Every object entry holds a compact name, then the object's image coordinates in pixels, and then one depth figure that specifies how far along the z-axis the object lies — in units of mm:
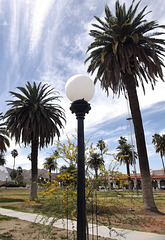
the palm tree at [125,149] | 52341
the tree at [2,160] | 70438
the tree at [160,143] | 54000
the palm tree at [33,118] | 17578
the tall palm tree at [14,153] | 103356
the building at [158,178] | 62831
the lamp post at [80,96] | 3582
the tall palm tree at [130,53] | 12531
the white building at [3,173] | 98125
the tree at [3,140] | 26844
